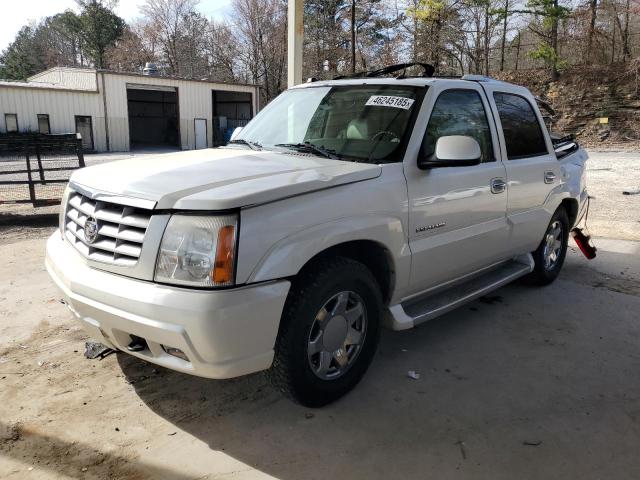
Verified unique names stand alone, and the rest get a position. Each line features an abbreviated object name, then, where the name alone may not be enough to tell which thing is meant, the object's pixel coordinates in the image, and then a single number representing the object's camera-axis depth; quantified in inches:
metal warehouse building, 1129.4
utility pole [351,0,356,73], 1200.5
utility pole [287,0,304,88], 296.1
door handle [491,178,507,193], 159.8
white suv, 99.3
